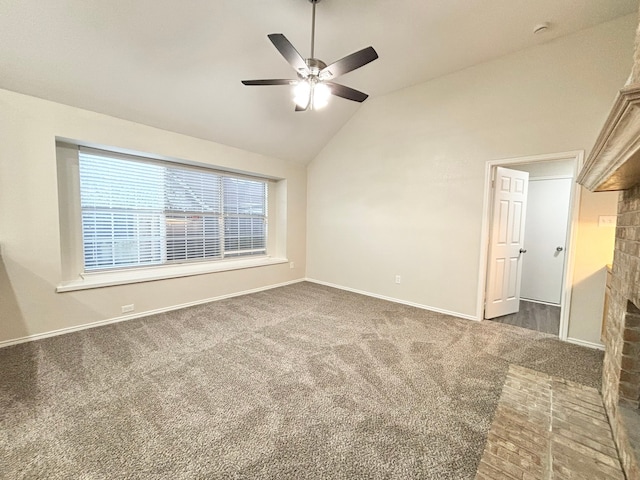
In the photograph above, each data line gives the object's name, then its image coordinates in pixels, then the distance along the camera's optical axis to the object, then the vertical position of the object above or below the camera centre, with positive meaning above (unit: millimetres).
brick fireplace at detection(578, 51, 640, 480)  1017 -331
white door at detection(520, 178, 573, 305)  4129 -224
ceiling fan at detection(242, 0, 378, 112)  1896 +1210
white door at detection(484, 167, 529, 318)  3262 -224
